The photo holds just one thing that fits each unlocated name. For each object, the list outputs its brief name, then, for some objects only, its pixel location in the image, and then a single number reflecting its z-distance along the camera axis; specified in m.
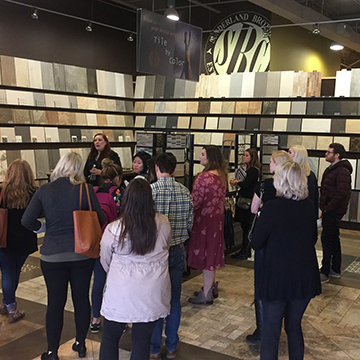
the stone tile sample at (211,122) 8.80
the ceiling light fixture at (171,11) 7.56
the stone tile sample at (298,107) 8.00
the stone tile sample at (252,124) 8.38
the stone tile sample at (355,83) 7.55
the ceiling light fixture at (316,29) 7.54
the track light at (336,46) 9.88
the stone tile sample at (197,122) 8.95
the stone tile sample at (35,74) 7.54
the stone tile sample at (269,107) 8.26
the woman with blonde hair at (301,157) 3.71
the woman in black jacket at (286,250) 2.46
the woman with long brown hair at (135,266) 2.25
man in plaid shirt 3.04
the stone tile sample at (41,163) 7.71
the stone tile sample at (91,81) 8.58
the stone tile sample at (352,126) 7.59
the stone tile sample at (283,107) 8.14
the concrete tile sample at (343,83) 7.64
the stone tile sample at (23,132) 7.40
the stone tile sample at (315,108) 7.86
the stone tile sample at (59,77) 7.95
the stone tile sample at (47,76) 7.75
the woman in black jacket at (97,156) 5.63
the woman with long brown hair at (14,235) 3.41
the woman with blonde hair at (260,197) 2.90
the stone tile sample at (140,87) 9.66
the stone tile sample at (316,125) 7.84
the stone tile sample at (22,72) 7.33
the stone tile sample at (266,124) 8.28
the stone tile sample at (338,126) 7.72
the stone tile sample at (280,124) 8.18
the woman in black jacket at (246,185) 5.48
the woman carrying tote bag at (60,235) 2.74
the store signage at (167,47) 4.94
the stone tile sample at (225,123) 8.65
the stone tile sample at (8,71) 7.12
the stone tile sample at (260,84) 8.28
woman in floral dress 3.96
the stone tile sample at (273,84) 8.16
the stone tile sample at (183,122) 9.08
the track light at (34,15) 7.20
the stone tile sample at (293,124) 8.06
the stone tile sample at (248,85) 8.38
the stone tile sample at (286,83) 8.05
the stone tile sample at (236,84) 8.49
